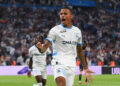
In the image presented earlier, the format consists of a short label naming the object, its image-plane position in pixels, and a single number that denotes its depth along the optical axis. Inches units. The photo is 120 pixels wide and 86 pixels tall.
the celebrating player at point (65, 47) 638.5
